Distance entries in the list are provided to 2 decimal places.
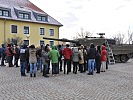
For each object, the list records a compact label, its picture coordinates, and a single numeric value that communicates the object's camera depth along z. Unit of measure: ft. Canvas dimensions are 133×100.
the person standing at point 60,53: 24.87
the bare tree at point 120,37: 120.74
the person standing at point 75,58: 23.99
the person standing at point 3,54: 29.74
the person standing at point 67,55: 23.61
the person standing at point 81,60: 24.25
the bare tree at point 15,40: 69.46
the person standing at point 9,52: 28.24
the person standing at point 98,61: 24.80
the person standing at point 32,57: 21.04
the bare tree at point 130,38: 105.99
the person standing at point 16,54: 28.23
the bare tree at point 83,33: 115.36
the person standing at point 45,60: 21.61
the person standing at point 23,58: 21.86
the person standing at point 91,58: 23.68
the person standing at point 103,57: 25.92
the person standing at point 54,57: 22.24
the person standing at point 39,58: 23.28
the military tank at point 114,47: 40.47
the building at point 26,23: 73.28
